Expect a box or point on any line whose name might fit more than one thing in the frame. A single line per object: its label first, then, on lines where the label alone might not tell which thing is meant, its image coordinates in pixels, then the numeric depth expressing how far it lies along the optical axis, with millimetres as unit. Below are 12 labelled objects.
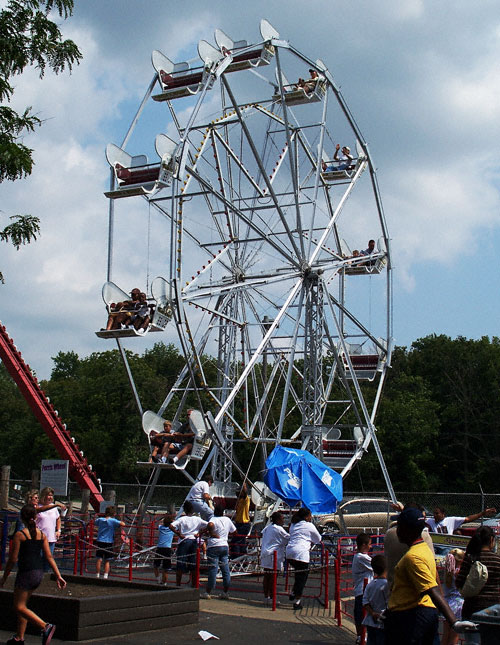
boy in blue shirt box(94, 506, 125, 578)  15055
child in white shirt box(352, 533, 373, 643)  9703
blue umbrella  16250
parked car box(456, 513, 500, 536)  21180
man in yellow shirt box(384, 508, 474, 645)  5883
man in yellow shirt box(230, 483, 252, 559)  17484
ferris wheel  19344
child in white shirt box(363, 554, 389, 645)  7609
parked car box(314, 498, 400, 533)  22688
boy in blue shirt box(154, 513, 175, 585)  14519
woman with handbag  7359
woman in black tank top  8586
